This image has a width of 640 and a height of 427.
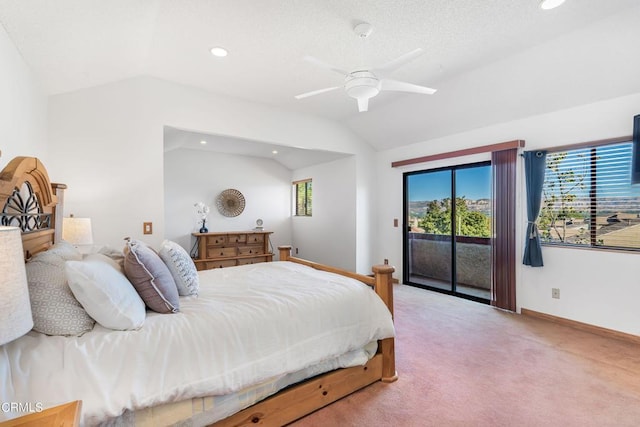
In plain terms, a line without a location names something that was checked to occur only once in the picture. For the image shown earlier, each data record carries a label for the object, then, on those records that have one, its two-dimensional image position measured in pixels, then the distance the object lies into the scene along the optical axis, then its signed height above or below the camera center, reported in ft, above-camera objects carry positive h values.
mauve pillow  5.38 -1.19
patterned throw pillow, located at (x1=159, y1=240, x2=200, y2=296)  6.35 -1.16
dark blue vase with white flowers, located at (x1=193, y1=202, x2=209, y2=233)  17.60 +0.25
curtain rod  11.77 +2.76
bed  3.84 -2.10
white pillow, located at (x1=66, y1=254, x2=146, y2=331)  4.36 -1.20
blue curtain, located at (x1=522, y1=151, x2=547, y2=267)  11.22 +0.55
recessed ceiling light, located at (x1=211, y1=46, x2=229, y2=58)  8.54 +4.76
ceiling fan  6.67 +3.27
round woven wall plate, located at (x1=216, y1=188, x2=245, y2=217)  19.38 +0.85
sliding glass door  13.55 -0.78
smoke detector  7.45 +4.70
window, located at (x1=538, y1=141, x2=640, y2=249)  9.71 +0.49
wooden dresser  16.93 -1.98
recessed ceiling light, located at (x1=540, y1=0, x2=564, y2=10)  6.77 +4.81
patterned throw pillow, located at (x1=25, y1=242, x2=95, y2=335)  4.17 -1.26
